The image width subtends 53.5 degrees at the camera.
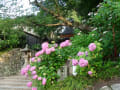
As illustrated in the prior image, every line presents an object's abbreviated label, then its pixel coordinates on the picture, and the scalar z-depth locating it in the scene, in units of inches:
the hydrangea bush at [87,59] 80.4
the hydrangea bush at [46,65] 98.6
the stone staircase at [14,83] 160.3
